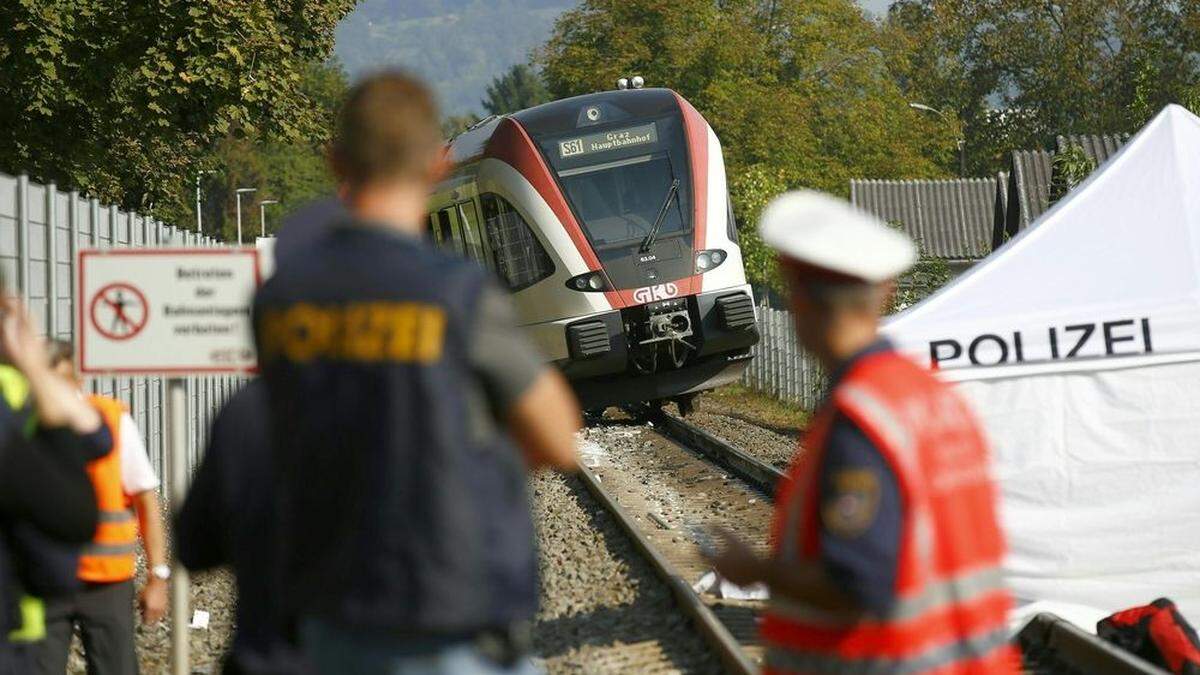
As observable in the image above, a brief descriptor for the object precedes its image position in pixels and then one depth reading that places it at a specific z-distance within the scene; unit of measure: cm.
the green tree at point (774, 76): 13075
